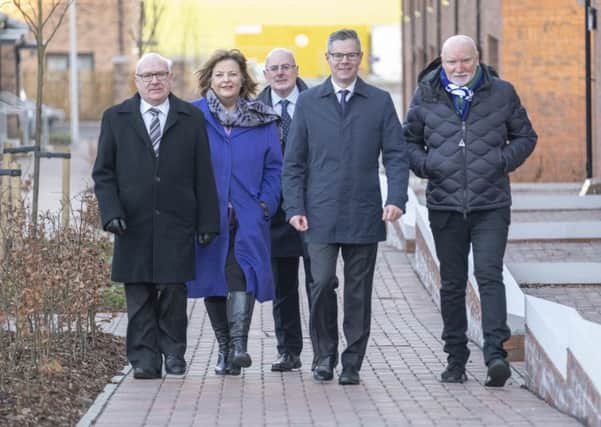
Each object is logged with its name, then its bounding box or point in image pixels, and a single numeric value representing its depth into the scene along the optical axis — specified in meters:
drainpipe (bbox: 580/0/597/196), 31.16
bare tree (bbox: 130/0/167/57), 42.40
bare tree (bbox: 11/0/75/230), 21.91
